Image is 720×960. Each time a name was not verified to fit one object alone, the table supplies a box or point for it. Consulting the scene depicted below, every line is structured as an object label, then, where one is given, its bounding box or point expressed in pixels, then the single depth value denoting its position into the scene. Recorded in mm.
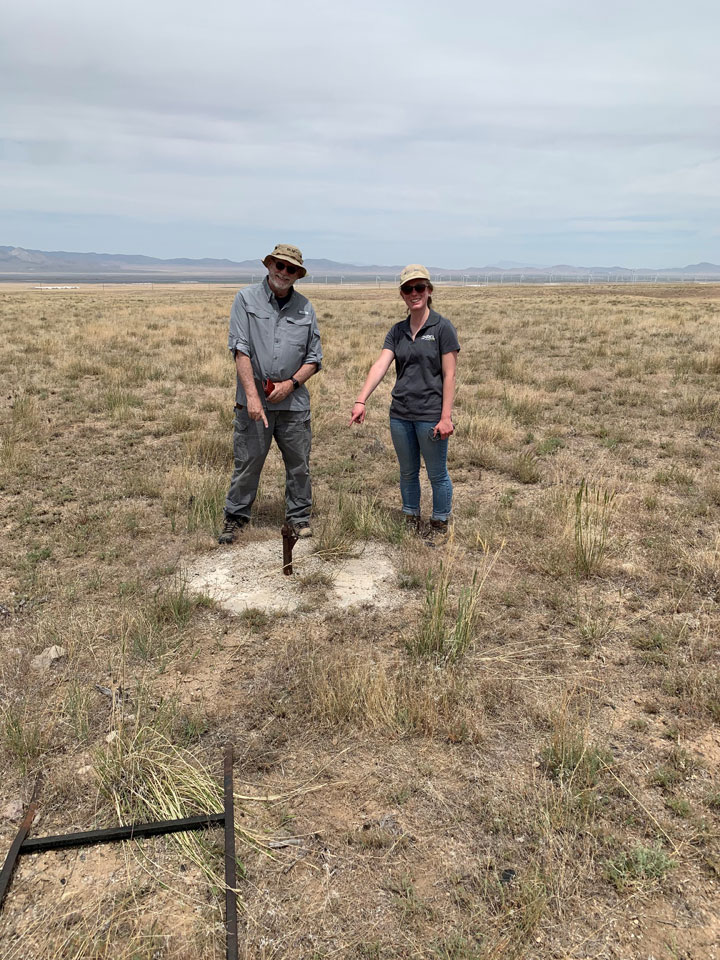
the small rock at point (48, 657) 3556
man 4699
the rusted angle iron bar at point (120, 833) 2443
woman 4719
